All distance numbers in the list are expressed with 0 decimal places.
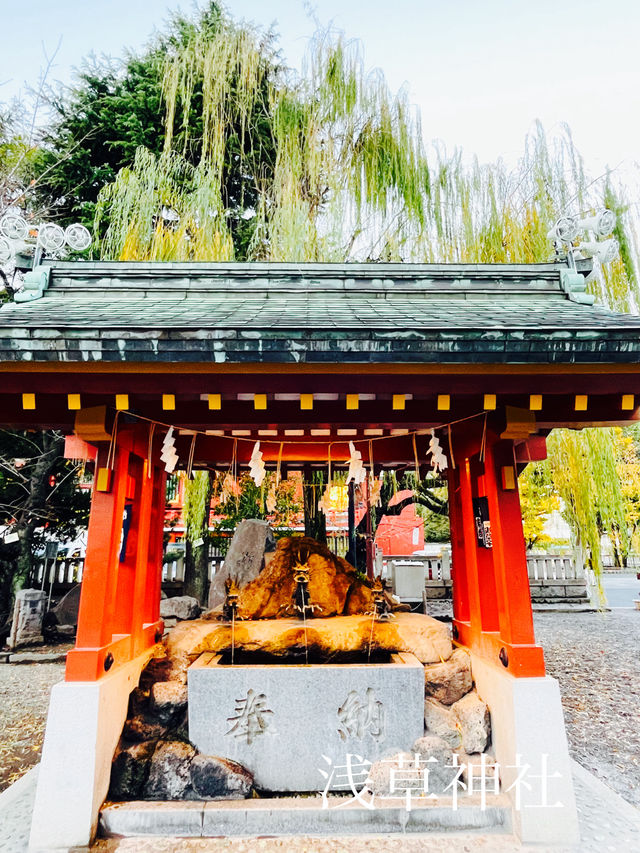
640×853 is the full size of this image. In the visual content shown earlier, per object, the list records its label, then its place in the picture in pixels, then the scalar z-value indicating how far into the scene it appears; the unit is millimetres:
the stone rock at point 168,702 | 3670
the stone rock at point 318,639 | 4035
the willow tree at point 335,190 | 7254
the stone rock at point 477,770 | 3422
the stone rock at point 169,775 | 3348
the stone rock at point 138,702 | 3721
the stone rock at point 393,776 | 3363
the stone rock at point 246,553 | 7895
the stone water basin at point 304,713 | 3502
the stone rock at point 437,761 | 3393
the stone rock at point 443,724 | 3580
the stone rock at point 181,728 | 3594
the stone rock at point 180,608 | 8844
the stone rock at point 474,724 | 3572
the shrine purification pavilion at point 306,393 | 2902
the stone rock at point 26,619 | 8516
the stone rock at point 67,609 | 9336
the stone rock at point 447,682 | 3857
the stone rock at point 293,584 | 4742
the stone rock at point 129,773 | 3338
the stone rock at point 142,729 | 3582
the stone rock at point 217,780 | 3352
